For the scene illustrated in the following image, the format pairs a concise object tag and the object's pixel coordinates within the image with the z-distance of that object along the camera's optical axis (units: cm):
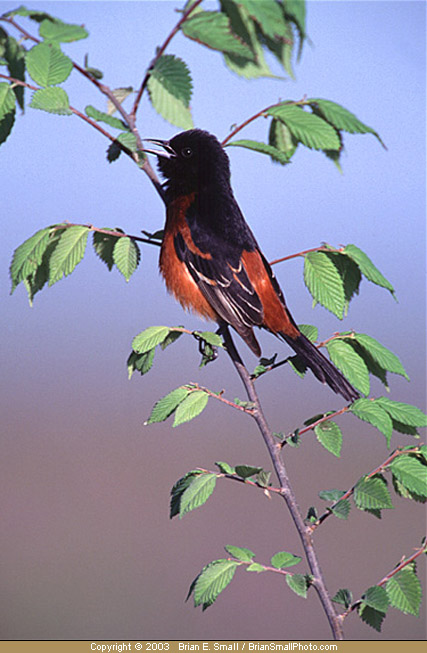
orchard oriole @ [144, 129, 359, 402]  479
